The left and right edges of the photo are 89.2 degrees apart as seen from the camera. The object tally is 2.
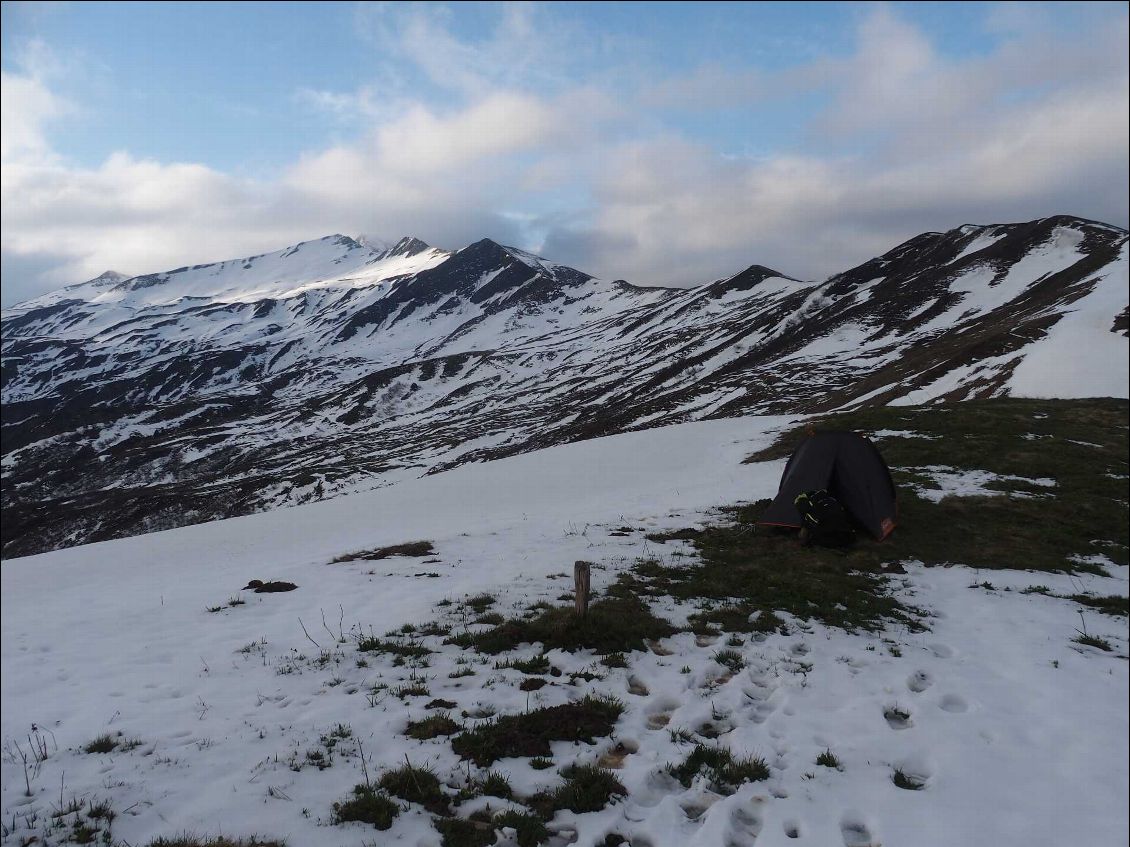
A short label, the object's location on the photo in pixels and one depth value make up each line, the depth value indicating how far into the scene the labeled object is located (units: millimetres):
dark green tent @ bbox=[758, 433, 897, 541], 15148
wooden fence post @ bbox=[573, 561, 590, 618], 9836
